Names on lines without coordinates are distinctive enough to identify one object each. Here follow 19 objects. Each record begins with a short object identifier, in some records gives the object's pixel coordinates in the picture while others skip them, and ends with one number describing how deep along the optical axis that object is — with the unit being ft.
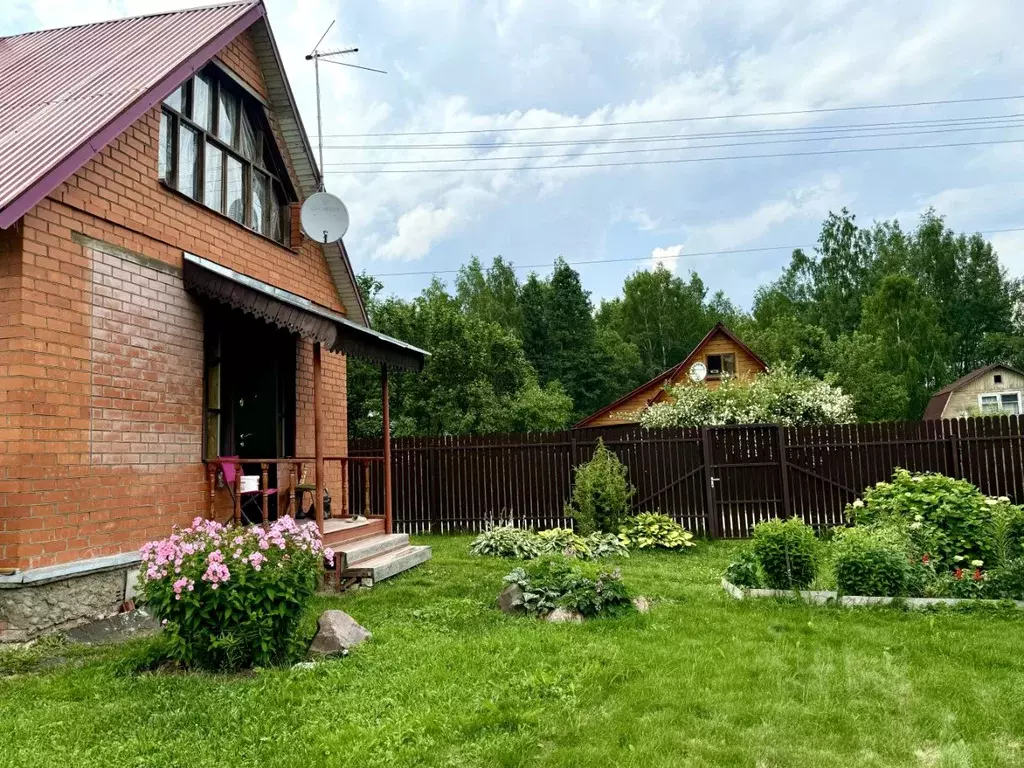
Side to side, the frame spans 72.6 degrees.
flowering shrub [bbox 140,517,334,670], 14.10
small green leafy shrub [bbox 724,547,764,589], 21.25
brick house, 17.06
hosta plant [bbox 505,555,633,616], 18.57
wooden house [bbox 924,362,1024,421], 98.12
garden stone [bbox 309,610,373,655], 15.23
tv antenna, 29.76
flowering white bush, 49.75
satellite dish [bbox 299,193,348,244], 29.07
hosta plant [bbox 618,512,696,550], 31.94
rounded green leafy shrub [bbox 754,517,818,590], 20.54
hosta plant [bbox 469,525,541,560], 30.60
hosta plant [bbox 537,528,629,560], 29.84
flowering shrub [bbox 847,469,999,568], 20.67
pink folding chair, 22.89
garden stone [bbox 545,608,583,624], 18.15
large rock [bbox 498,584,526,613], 19.38
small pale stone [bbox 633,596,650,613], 19.08
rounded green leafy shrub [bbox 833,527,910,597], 19.31
